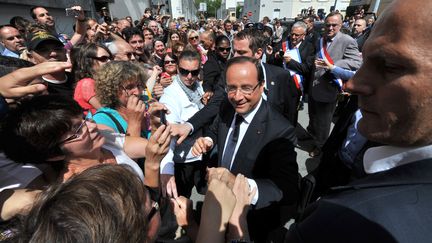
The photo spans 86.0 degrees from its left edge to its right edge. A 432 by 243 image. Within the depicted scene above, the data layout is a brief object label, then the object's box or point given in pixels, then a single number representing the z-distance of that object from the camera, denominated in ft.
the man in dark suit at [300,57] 13.29
